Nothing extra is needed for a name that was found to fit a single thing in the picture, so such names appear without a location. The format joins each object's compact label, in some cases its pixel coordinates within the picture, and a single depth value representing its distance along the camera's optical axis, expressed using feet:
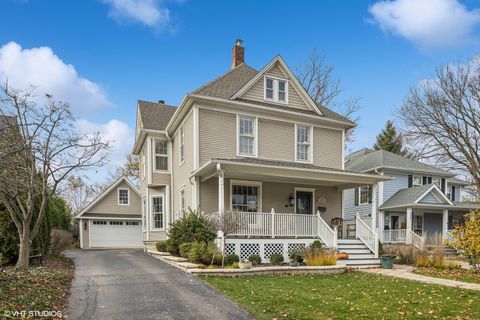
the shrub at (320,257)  37.73
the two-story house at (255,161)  42.80
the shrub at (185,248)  38.23
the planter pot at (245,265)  33.78
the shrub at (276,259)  39.91
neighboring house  68.74
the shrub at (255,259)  39.22
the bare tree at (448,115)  80.18
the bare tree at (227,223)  35.45
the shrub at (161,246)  48.79
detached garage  75.82
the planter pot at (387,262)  42.27
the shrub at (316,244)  41.34
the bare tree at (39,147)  31.52
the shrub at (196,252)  35.68
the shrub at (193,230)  39.27
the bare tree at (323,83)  92.84
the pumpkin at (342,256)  41.70
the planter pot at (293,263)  37.04
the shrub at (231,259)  36.35
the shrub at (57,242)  48.64
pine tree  129.80
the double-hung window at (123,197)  79.71
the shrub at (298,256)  39.40
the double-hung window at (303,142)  52.95
